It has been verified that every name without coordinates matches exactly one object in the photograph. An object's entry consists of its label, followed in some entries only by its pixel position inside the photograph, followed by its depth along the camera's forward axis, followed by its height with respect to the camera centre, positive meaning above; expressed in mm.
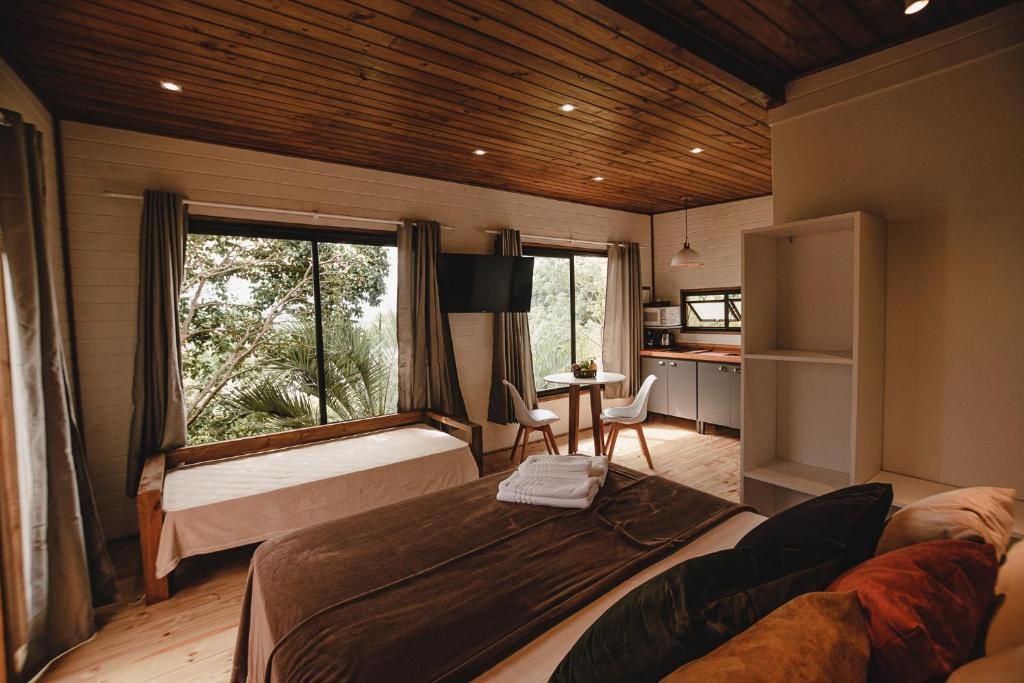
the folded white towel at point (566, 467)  2158 -681
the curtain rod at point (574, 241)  5209 +930
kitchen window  5719 +102
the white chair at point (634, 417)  4406 -907
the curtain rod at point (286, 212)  3170 +885
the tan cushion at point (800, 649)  771 -567
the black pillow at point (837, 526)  1147 -534
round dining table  4525 -845
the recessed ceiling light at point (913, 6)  1628 +1057
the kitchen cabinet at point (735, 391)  5062 -785
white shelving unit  2061 -213
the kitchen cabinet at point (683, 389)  5508 -830
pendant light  4852 +613
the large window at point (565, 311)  5539 +118
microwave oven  6133 +23
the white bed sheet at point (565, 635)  1153 -846
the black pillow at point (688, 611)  923 -598
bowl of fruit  4551 -475
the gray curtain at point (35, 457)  1926 -543
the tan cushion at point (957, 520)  1144 -518
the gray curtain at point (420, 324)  4227 -7
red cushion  847 -553
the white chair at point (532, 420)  4309 -915
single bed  2582 -963
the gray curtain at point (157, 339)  3133 -73
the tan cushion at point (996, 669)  694 -551
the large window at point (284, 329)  3664 -22
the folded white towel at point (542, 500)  1957 -752
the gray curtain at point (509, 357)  4809 -366
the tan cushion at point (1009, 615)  884 -582
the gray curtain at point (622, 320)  5883 -2
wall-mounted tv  4469 +380
